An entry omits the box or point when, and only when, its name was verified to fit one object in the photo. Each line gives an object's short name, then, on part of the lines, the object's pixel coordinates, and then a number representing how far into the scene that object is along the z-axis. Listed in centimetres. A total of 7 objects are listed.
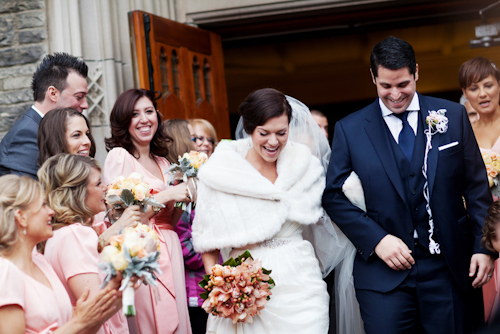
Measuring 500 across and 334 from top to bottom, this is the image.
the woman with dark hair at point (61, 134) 347
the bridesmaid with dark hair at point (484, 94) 452
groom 322
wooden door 554
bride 331
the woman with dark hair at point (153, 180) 370
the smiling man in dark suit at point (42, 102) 368
